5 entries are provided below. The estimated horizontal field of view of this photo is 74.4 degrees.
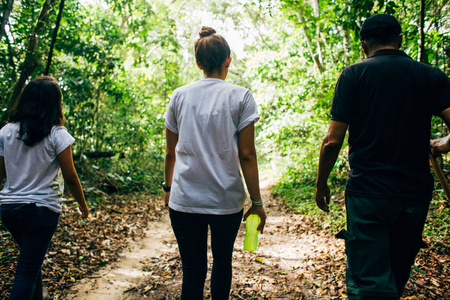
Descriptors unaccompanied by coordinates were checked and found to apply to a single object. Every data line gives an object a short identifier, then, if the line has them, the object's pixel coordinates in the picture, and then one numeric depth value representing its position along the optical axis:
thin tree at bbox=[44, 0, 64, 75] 3.89
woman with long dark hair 2.09
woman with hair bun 1.97
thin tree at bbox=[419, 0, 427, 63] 3.23
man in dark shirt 1.75
